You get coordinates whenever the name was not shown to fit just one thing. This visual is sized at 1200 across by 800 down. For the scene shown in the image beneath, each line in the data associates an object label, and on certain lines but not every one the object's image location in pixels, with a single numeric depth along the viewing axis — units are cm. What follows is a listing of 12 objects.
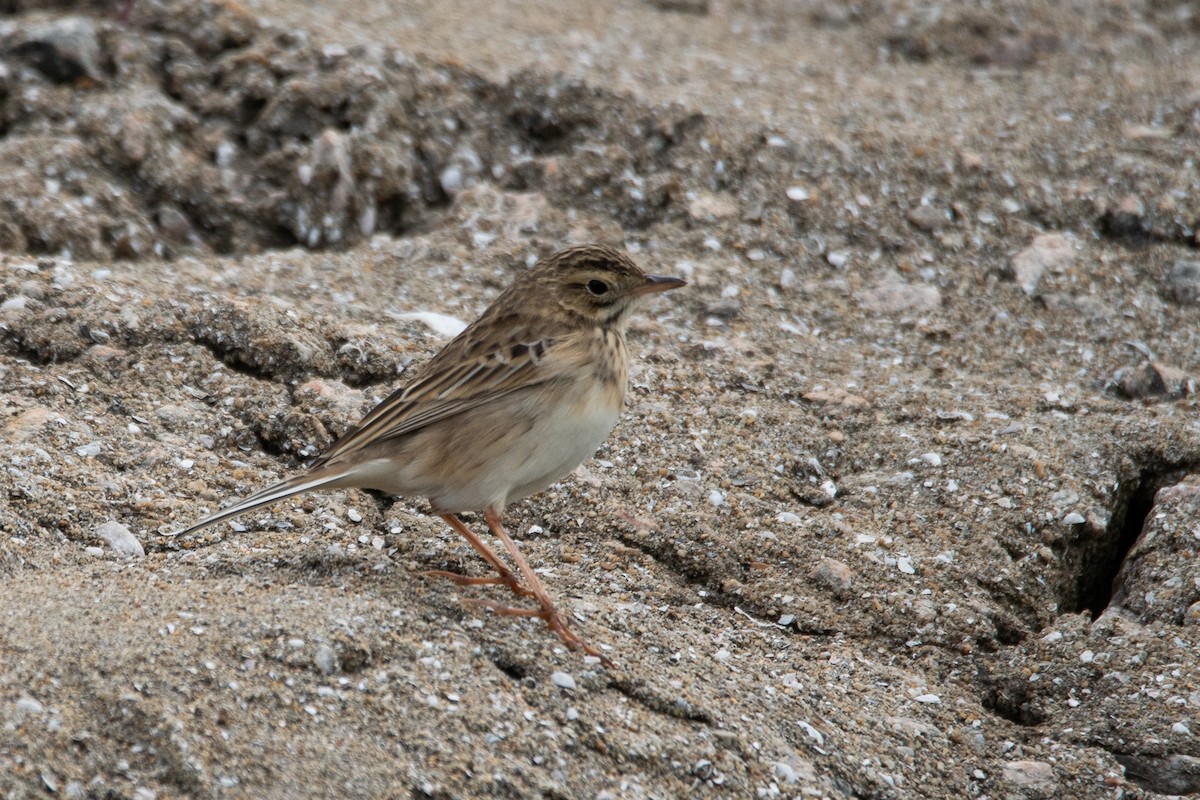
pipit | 970
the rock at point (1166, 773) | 902
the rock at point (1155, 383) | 1292
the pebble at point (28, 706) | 762
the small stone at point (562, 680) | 884
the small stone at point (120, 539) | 962
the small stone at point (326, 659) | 842
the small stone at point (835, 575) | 1048
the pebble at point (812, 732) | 906
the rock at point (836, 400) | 1235
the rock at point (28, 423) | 1015
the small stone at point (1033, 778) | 904
